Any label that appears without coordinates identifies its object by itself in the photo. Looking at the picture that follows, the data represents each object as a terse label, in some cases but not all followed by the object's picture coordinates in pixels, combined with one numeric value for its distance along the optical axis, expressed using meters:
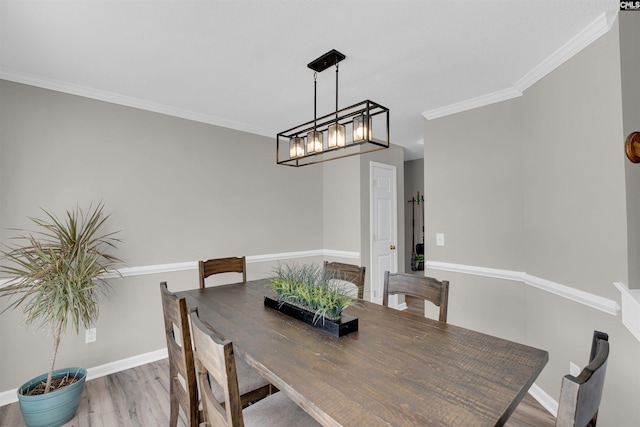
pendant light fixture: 1.70
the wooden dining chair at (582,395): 0.63
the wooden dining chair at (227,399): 0.89
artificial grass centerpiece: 1.47
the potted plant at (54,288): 1.96
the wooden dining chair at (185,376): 1.35
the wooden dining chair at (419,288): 1.68
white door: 4.13
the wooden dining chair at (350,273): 2.13
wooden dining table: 0.85
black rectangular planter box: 1.40
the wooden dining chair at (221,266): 2.44
